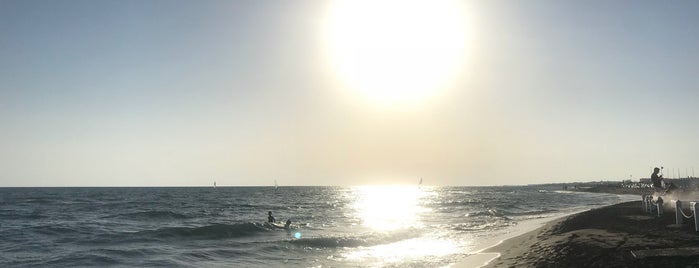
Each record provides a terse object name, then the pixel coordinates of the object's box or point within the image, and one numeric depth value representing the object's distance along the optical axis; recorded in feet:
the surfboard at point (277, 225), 131.17
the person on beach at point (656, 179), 86.45
